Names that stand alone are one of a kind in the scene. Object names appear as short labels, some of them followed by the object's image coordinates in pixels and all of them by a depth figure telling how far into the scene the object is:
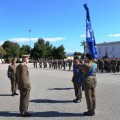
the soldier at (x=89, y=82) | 4.79
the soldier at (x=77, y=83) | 6.20
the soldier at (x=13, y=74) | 7.53
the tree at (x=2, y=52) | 58.50
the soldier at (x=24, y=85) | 4.92
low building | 53.35
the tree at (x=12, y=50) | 60.40
